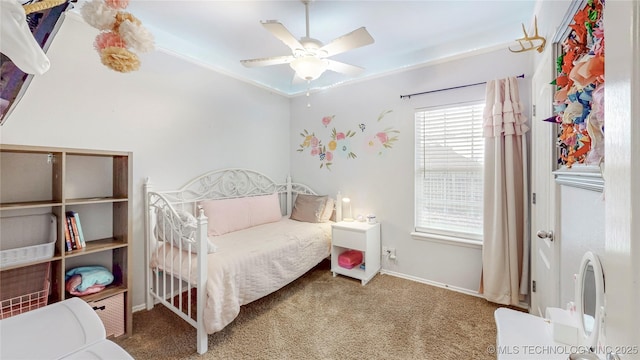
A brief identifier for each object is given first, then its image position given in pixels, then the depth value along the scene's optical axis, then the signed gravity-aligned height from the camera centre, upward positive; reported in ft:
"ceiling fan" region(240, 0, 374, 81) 5.25 +3.03
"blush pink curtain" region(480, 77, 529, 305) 7.10 -0.38
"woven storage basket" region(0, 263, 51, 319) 5.23 -2.37
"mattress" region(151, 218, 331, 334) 5.74 -2.28
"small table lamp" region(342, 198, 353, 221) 10.66 -1.34
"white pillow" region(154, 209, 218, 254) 6.14 -1.34
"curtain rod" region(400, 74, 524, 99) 7.27 +3.11
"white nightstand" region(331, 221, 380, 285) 8.98 -2.38
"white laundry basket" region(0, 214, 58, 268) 4.90 -1.30
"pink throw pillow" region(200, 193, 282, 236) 8.46 -1.22
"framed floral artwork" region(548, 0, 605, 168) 2.41 +1.02
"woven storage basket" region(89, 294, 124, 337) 5.71 -3.11
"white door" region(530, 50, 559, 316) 4.57 -0.34
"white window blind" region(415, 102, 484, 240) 8.24 +0.34
